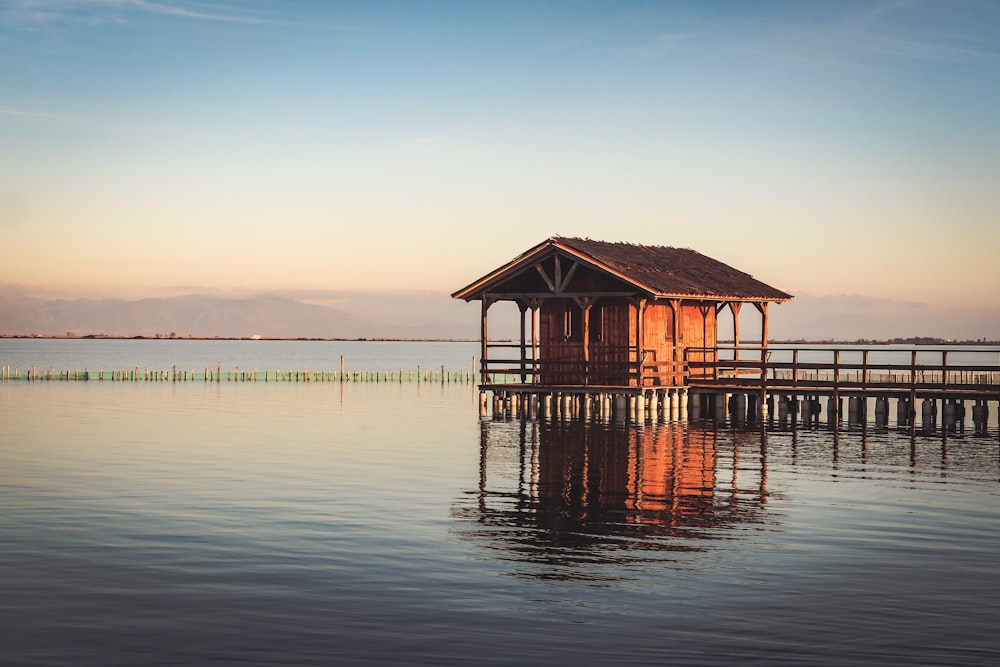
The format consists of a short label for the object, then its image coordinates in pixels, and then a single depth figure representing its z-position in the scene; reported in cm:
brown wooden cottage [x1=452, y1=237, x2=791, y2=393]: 4509
